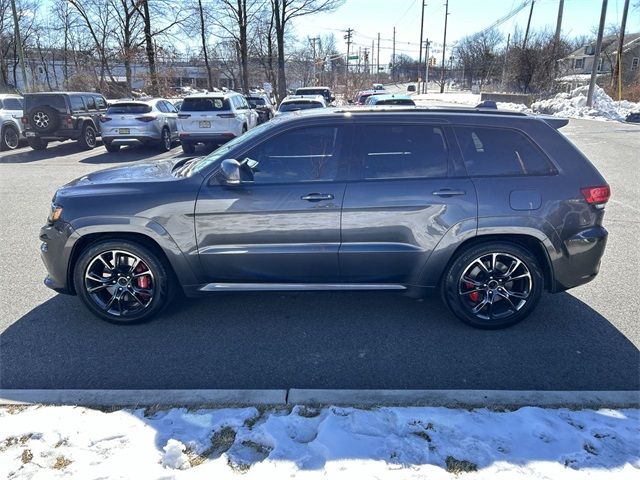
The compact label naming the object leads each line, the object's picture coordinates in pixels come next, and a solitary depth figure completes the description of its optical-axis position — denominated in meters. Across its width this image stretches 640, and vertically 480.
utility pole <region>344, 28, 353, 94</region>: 76.44
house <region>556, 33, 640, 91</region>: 40.53
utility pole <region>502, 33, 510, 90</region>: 43.10
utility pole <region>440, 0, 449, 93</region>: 55.25
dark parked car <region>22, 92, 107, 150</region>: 14.45
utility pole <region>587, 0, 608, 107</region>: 24.43
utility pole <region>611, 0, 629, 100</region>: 29.20
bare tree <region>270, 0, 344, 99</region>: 30.89
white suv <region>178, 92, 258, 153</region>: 13.22
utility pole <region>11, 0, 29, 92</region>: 24.37
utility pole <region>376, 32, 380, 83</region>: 71.76
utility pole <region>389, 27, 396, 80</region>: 86.10
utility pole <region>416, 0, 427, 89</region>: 56.40
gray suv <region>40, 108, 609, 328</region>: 3.56
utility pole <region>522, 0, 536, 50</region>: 40.11
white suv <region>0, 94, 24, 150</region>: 15.17
